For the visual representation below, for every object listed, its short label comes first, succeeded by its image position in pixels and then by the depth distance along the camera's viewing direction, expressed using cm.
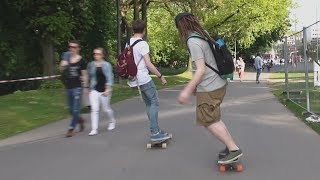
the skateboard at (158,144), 569
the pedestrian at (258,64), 2141
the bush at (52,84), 1604
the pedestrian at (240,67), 2382
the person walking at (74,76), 667
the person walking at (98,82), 680
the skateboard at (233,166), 446
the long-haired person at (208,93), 437
